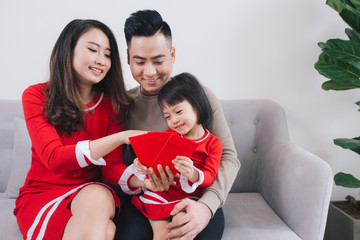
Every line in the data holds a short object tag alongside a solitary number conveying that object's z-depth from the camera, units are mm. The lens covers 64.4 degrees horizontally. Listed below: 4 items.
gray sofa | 1226
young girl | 1098
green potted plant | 1524
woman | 1006
